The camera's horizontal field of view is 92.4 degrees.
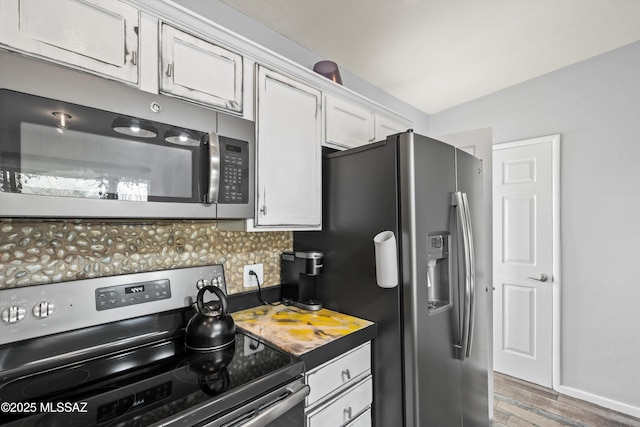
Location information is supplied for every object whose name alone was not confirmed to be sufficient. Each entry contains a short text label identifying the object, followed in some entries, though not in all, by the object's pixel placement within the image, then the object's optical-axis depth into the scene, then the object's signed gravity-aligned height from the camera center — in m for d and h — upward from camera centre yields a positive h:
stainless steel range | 0.80 -0.50
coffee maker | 1.63 -0.36
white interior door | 2.61 -0.39
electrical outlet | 1.66 -0.34
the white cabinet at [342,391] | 1.18 -0.74
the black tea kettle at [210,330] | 1.16 -0.44
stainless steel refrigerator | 1.32 -0.26
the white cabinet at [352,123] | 1.69 +0.55
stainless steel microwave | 0.78 +0.16
